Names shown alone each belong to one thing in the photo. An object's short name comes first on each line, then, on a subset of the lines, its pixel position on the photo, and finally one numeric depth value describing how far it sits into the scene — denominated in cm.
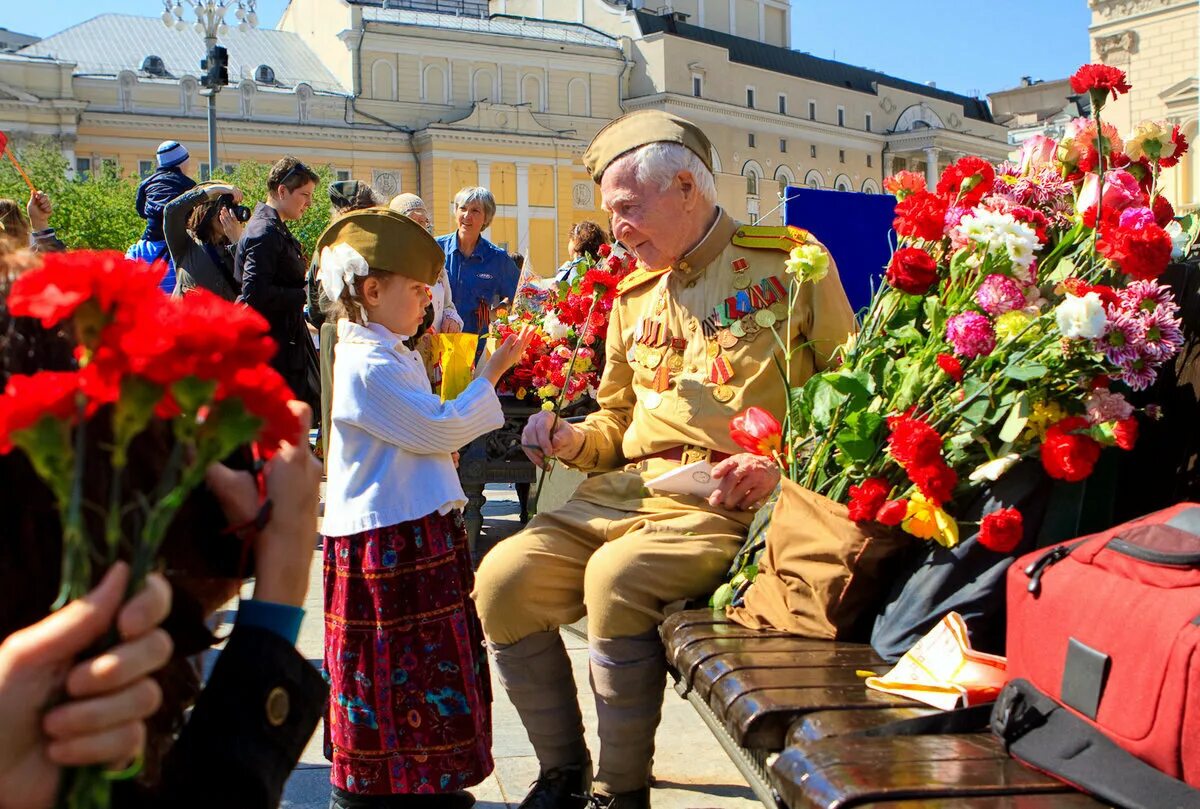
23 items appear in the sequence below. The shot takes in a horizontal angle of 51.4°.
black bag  219
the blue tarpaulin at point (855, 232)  561
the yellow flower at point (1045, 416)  219
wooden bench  167
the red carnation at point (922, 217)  251
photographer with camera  613
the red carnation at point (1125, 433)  210
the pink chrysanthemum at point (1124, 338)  211
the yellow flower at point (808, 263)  278
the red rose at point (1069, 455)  211
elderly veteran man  284
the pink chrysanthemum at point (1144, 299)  214
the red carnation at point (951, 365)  229
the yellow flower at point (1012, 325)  223
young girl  298
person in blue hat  668
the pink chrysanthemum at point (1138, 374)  212
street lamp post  1408
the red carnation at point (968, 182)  255
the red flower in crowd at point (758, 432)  275
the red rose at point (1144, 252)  216
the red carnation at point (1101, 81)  241
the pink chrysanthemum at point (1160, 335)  213
